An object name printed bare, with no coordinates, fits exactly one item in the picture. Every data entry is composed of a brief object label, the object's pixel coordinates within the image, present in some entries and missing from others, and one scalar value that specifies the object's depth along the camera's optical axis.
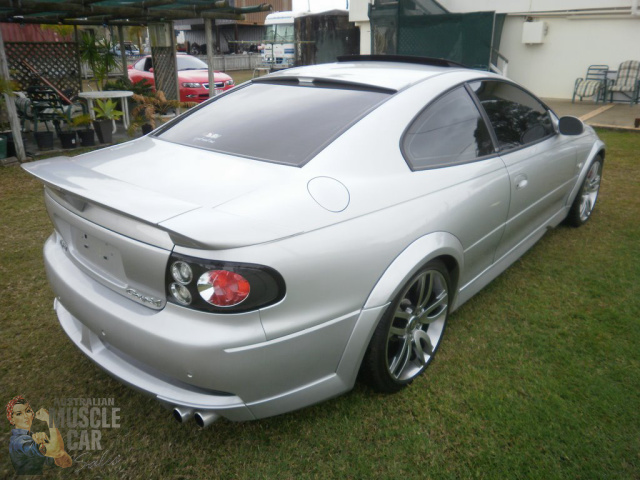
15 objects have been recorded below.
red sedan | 12.23
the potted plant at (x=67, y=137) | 7.41
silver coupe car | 1.68
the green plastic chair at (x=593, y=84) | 11.43
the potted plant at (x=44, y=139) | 7.28
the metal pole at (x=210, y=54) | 9.20
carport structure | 6.72
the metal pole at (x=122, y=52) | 11.38
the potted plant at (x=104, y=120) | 7.91
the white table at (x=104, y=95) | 8.44
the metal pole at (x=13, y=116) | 6.46
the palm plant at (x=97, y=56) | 9.65
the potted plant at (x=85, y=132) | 7.58
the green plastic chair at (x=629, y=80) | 11.02
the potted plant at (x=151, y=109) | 8.23
